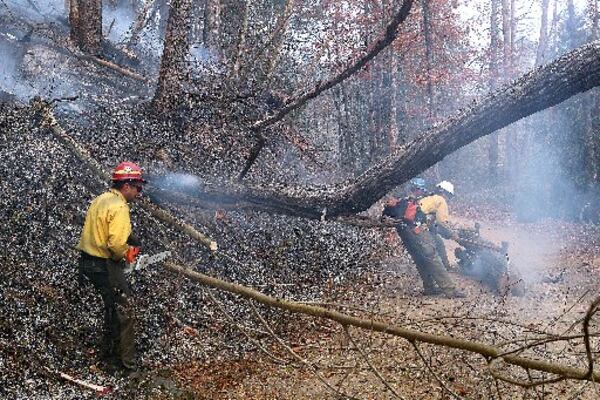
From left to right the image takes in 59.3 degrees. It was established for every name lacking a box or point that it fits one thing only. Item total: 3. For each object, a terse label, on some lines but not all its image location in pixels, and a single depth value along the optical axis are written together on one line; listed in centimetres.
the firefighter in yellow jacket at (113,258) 512
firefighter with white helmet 956
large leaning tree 504
